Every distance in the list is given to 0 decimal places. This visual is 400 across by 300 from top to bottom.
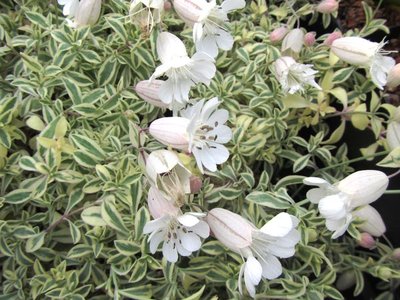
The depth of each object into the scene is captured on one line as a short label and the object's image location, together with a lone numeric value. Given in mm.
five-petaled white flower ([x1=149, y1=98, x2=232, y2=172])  155
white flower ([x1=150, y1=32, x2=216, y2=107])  169
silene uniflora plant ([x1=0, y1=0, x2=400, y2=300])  162
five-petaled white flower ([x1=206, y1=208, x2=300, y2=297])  151
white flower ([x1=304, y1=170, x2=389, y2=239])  160
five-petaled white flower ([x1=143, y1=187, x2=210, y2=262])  152
